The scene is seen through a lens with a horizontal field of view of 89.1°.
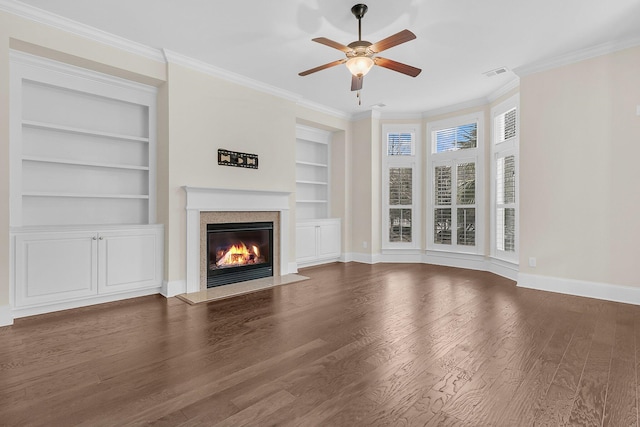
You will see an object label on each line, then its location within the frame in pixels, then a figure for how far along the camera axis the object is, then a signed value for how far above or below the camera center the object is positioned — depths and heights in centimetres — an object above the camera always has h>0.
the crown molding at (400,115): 659 +197
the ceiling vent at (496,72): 452 +199
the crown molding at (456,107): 575 +196
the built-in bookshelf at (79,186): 331 +30
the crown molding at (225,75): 405 +191
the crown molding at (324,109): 583 +196
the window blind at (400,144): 666 +140
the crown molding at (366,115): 649 +197
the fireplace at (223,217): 419 -8
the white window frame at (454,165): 580 +88
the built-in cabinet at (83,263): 320 -56
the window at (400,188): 663 +50
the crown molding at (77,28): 305 +190
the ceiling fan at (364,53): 279 +146
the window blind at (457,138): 596 +142
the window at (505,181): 504 +51
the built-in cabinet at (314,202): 612 +20
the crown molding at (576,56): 371 +194
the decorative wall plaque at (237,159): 454 +76
